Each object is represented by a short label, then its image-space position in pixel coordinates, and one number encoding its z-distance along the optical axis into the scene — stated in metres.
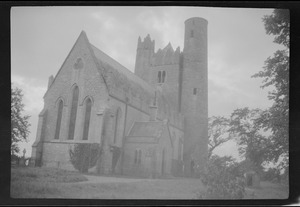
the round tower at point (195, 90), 34.03
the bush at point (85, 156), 21.16
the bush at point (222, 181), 14.66
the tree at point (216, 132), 25.10
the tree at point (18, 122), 18.90
